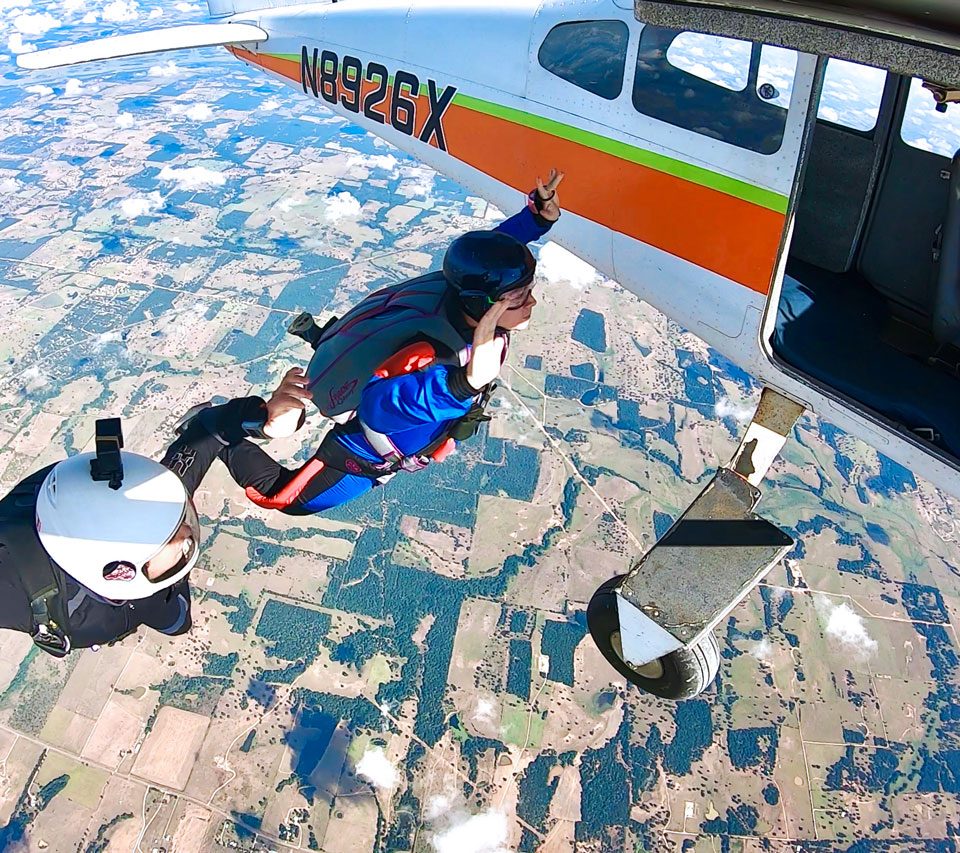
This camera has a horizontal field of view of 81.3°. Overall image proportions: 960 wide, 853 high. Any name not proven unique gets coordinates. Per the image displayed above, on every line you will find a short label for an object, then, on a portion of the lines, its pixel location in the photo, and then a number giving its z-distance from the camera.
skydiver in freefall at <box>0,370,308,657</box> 2.99
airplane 3.12
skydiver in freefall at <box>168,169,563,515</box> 3.36
